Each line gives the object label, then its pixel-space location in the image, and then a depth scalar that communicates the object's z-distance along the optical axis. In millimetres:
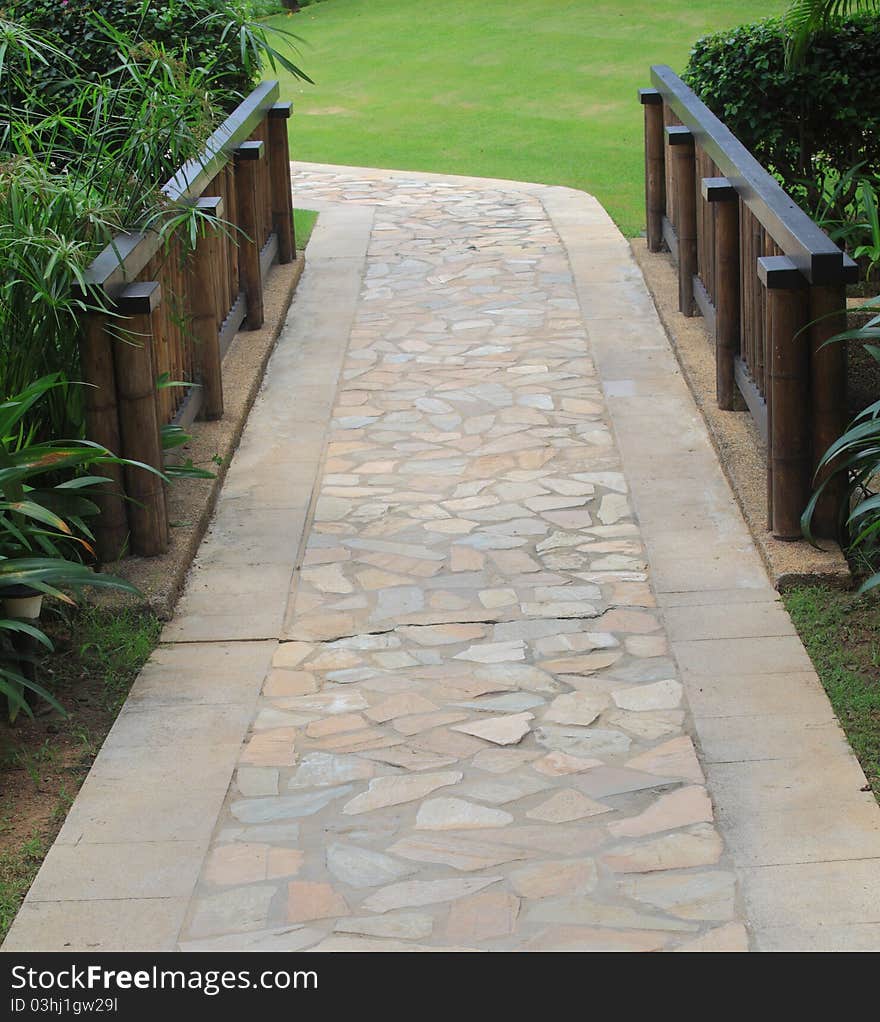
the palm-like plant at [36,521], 4254
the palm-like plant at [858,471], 4652
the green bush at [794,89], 8680
